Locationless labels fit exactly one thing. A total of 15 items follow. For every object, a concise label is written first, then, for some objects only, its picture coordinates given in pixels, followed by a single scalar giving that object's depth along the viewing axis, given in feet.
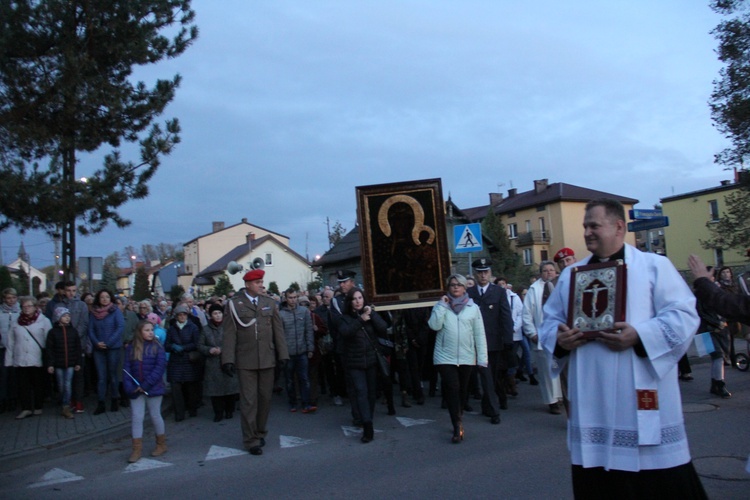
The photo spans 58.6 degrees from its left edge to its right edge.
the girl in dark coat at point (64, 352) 34.37
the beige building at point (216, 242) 260.83
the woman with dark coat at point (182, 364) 35.29
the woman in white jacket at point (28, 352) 34.86
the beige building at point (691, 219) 160.15
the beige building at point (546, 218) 209.97
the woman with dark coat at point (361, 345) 27.91
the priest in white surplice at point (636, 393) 10.73
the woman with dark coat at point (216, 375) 34.65
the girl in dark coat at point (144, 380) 26.48
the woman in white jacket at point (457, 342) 26.76
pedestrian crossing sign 46.37
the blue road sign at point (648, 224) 39.70
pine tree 35.55
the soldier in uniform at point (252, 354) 26.86
